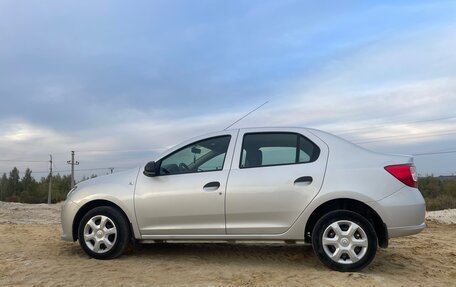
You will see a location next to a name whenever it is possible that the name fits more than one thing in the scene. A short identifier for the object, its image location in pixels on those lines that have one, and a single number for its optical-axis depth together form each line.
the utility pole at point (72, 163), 56.41
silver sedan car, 5.26
